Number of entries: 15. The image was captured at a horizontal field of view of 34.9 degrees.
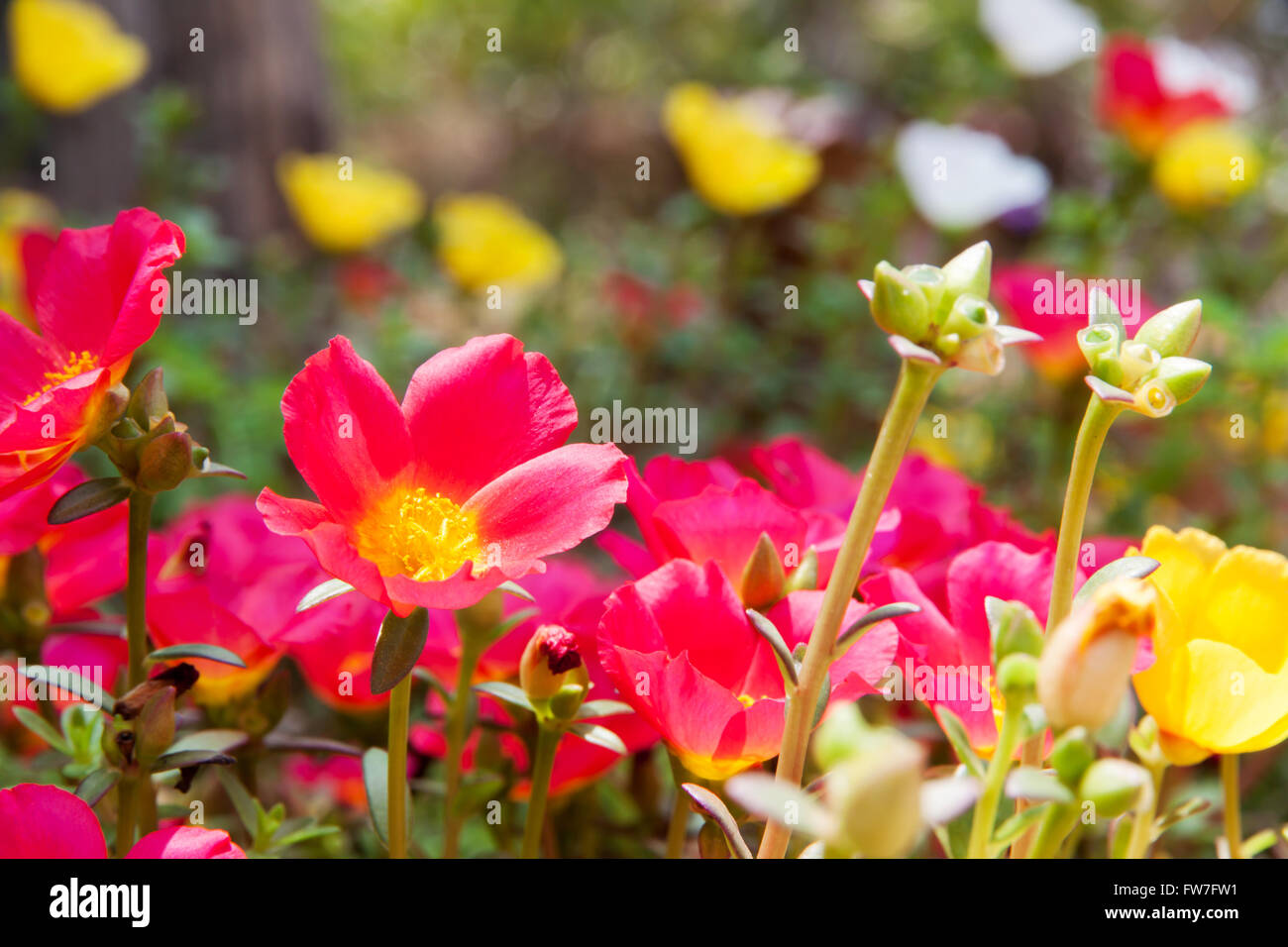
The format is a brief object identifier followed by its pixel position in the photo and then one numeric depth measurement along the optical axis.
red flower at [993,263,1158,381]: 0.45
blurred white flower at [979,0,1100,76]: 0.62
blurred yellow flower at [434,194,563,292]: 0.64
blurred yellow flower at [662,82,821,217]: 0.58
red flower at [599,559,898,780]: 0.18
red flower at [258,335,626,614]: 0.18
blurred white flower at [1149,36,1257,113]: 0.56
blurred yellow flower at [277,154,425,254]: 0.64
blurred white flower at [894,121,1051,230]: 0.55
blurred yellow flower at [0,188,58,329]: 0.42
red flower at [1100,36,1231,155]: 0.54
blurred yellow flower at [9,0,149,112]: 0.50
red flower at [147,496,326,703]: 0.21
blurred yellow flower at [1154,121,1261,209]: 0.54
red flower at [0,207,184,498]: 0.18
